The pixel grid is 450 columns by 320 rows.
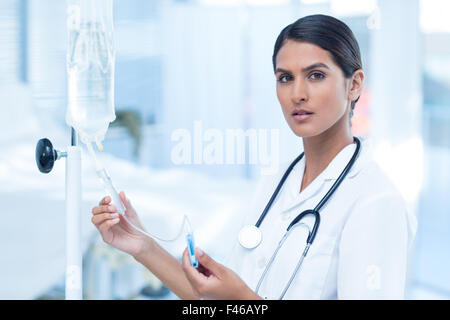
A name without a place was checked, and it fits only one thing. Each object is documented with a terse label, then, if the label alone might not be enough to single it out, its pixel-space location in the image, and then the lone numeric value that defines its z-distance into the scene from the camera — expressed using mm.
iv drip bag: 1805
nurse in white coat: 1606
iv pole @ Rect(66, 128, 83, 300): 1749
